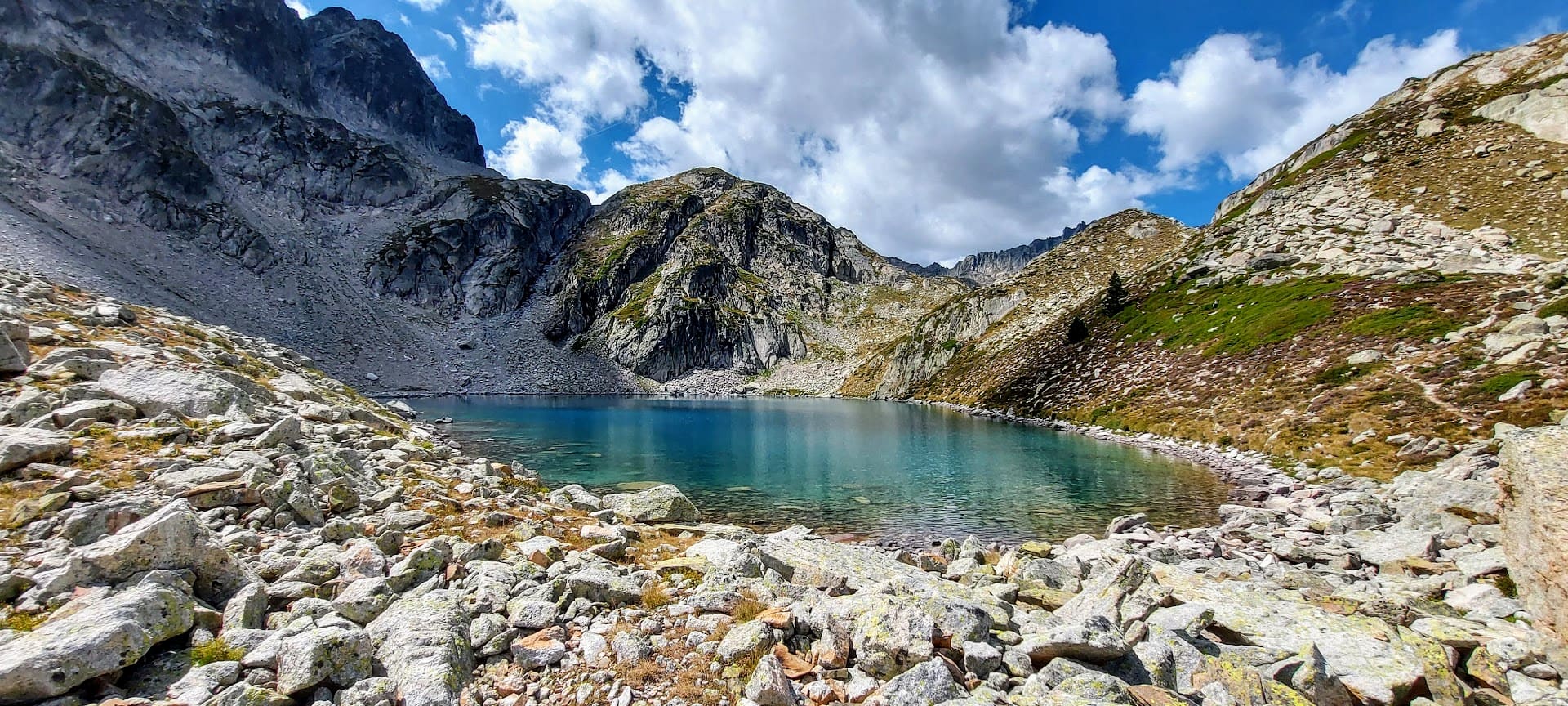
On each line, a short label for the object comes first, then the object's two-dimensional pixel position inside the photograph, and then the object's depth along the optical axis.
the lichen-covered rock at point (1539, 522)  9.53
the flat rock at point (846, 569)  10.54
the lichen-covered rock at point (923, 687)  6.32
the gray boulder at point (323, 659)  5.65
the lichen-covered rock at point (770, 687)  6.35
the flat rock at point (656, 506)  19.50
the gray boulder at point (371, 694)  5.57
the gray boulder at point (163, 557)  6.61
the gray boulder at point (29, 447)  10.23
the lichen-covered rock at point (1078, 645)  7.30
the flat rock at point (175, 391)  15.31
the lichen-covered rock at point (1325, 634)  7.96
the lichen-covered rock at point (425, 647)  6.09
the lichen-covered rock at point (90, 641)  4.83
